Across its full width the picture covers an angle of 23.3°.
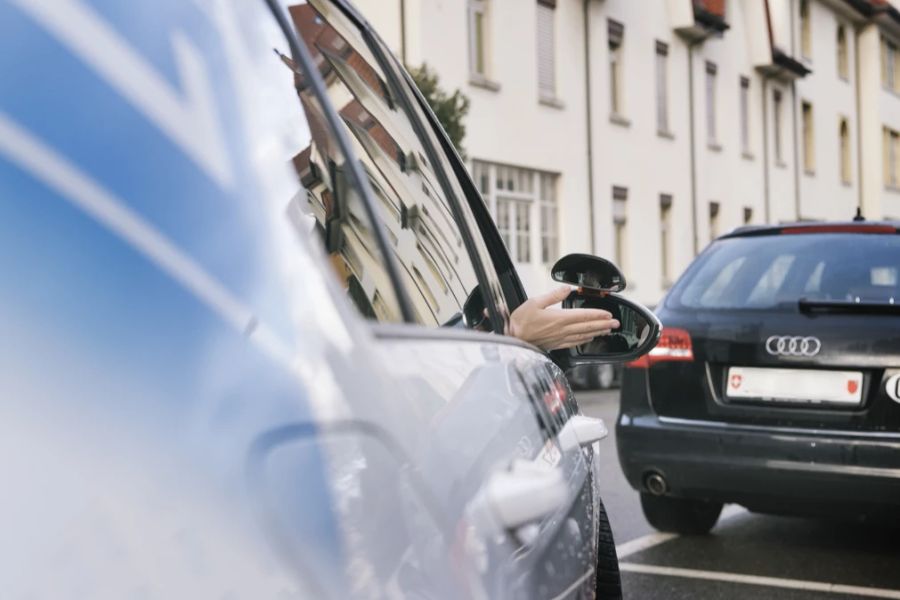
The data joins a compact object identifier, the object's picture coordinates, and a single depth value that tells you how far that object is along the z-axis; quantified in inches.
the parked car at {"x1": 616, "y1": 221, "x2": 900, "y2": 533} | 316.4
